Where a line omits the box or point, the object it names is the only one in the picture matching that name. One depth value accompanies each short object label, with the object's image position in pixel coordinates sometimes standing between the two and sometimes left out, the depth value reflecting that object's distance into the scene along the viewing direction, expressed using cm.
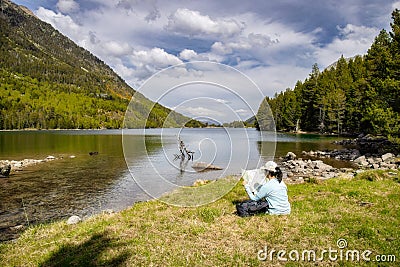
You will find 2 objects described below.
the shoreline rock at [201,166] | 2434
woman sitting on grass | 854
